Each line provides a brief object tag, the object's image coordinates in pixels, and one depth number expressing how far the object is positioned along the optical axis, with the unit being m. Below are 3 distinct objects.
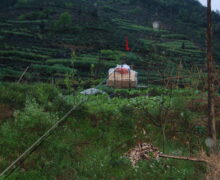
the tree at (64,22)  50.27
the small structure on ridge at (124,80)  19.15
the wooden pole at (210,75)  5.09
